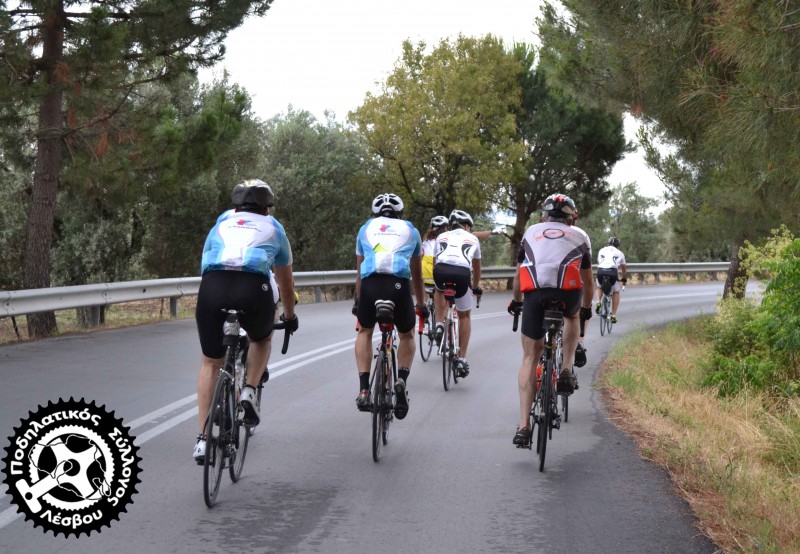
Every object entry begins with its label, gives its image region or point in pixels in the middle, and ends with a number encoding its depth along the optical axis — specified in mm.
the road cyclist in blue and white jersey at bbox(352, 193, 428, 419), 8094
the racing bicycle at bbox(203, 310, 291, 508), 6118
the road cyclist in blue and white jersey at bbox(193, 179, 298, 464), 6398
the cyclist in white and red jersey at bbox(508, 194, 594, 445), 7754
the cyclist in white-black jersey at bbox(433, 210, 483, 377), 12242
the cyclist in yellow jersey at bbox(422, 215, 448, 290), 14088
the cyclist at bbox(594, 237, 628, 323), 20453
